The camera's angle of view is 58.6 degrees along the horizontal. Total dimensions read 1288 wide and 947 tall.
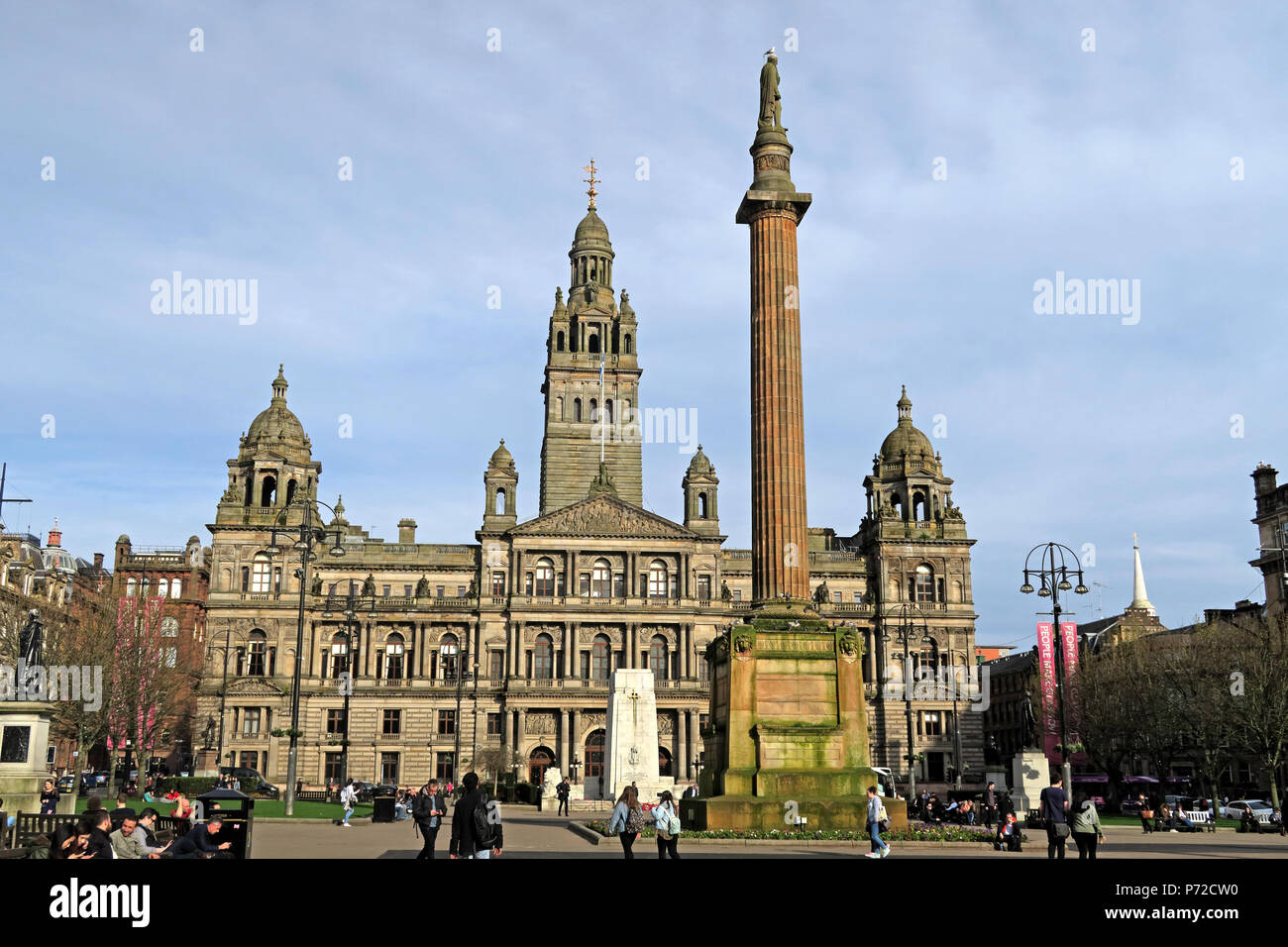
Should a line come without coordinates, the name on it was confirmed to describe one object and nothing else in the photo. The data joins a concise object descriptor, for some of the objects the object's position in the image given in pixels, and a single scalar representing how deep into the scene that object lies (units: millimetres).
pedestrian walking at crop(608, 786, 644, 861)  20859
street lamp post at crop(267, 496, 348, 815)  43594
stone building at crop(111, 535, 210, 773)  86000
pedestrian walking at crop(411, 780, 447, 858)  22719
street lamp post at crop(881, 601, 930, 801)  91750
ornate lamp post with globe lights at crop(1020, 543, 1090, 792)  38844
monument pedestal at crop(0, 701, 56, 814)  28109
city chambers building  86938
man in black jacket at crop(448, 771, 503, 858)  18250
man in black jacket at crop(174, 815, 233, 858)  17500
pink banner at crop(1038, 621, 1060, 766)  70562
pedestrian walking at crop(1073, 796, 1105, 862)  21875
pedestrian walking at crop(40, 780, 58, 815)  28000
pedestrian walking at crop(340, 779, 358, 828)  42262
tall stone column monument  29266
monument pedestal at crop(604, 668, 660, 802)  49031
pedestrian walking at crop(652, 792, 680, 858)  20812
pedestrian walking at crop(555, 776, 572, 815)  54562
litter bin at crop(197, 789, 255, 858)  18578
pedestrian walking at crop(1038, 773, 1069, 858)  22672
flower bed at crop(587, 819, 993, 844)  27875
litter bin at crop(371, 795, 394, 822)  43375
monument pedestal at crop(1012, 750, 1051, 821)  46938
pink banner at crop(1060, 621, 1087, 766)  72438
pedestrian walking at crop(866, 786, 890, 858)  24078
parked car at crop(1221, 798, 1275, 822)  53000
